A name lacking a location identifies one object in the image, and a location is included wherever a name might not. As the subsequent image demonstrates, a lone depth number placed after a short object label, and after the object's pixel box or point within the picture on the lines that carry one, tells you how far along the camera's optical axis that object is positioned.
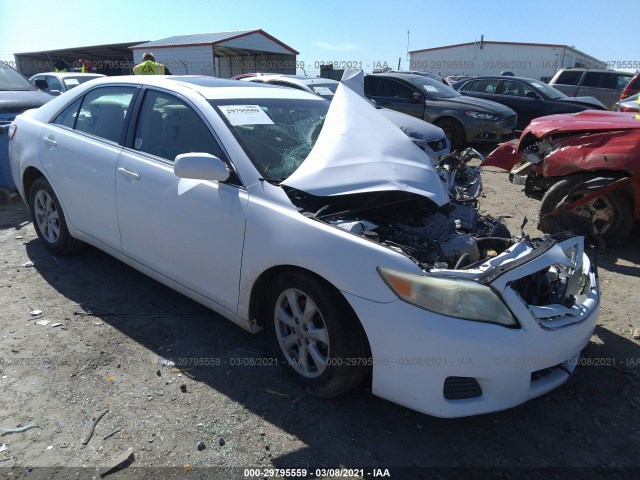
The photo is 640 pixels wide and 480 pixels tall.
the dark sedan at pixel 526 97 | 11.52
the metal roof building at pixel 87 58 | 34.94
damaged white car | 2.24
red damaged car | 4.69
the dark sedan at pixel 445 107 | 9.95
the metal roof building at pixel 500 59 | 37.12
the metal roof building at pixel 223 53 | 26.41
